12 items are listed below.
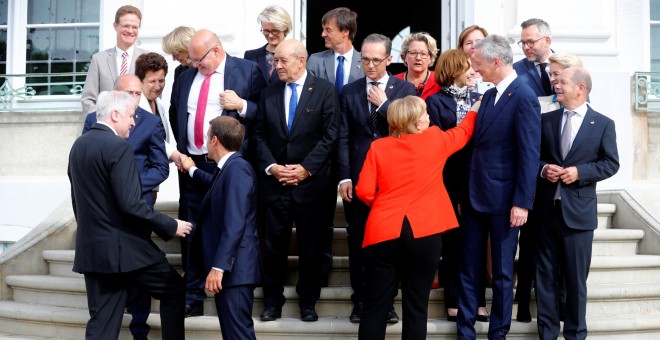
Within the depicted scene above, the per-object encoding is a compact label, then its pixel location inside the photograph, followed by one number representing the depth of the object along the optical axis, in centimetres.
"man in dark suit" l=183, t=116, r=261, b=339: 1105
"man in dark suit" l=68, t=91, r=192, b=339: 1083
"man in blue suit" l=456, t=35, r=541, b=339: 1152
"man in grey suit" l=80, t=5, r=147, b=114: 1508
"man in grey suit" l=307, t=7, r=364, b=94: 1386
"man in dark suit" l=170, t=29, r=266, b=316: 1289
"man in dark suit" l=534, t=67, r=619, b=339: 1190
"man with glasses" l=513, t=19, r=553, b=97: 1396
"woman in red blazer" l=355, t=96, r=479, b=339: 1096
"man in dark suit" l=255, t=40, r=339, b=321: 1260
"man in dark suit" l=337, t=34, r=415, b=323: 1243
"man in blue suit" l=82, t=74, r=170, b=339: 1249
